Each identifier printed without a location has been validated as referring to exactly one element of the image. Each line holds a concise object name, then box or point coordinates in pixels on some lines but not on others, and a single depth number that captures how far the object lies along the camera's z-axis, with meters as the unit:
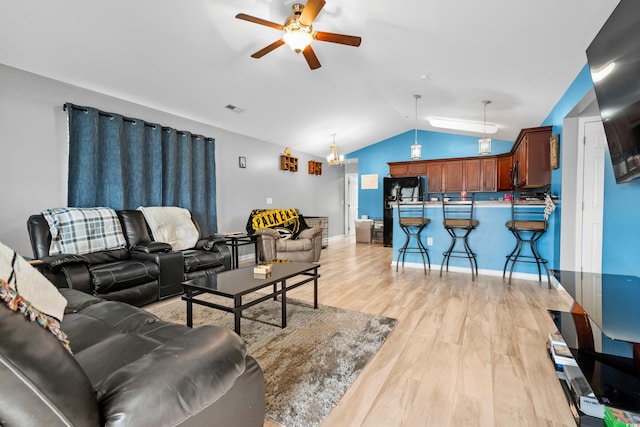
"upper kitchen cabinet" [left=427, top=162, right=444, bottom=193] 6.84
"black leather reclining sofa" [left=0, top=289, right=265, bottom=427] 0.53
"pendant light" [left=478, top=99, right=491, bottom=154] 4.23
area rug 1.47
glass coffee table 1.93
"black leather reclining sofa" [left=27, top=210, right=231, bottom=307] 2.37
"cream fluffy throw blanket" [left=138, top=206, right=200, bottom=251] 3.58
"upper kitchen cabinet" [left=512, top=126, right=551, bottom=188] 3.81
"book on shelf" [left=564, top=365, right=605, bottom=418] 1.24
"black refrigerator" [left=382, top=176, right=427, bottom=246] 6.88
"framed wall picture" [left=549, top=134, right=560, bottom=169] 3.43
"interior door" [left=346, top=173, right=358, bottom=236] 9.35
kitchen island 3.76
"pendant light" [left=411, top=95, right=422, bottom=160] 4.36
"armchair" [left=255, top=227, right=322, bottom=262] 4.54
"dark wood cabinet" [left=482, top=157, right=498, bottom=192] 6.32
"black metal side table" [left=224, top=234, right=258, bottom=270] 4.34
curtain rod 3.14
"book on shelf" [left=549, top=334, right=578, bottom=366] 1.65
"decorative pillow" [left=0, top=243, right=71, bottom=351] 0.59
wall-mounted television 1.38
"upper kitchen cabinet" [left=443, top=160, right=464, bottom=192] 6.64
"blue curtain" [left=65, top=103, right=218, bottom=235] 3.23
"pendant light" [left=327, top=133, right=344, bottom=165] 6.15
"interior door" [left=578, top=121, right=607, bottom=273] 3.08
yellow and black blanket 5.10
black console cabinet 1.12
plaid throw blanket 2.71
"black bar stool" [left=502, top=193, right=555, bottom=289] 3.54
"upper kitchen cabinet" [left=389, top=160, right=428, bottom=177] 7.09
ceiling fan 2.21
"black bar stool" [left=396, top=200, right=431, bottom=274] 4.29
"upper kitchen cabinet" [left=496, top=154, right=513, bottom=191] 6.05
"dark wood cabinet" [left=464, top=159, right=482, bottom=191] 6.47
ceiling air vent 4.34
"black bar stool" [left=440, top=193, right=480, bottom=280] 3.97
